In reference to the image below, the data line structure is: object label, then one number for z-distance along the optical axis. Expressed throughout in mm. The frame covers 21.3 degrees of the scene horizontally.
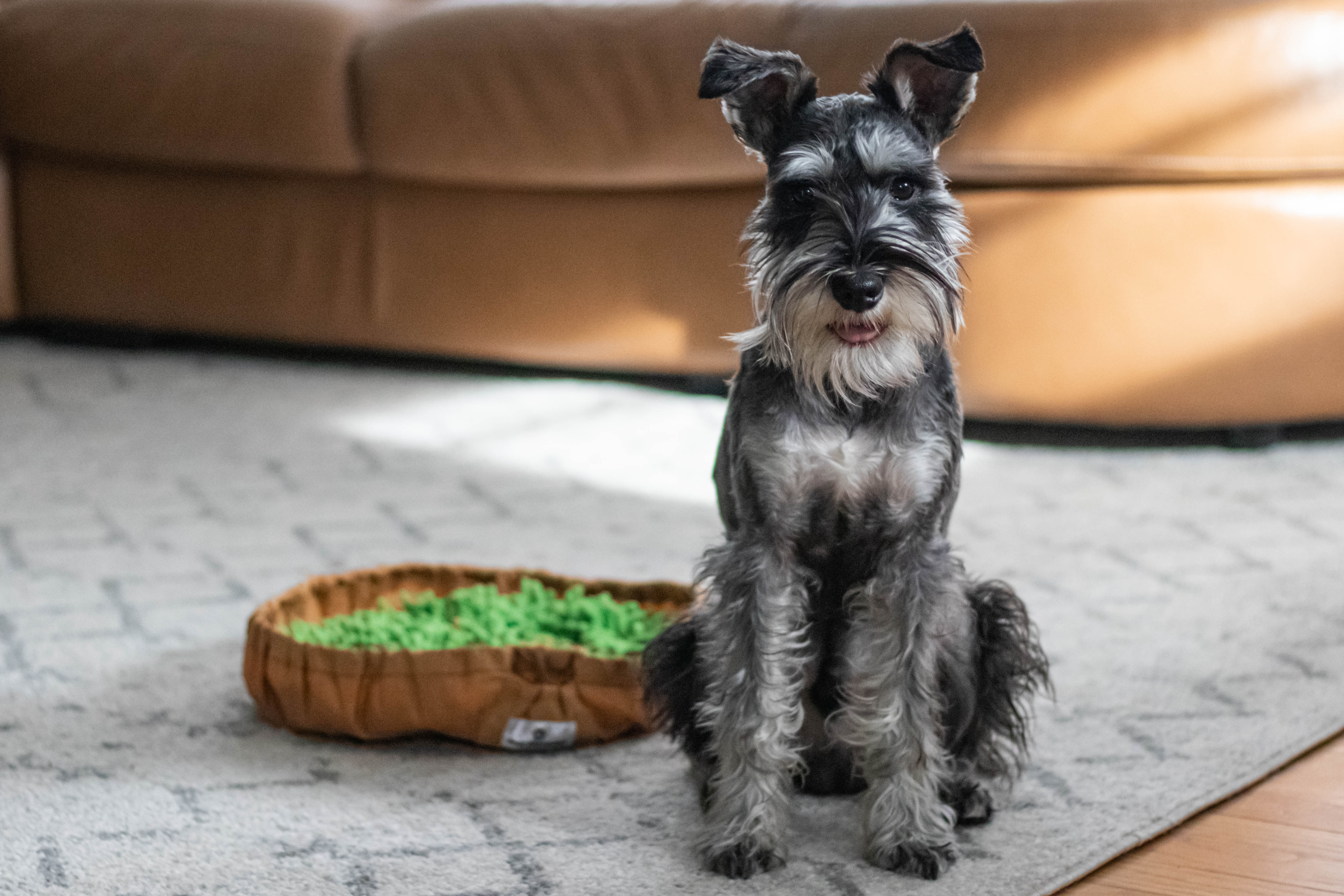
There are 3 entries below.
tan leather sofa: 2860
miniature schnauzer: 2009
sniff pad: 2201
